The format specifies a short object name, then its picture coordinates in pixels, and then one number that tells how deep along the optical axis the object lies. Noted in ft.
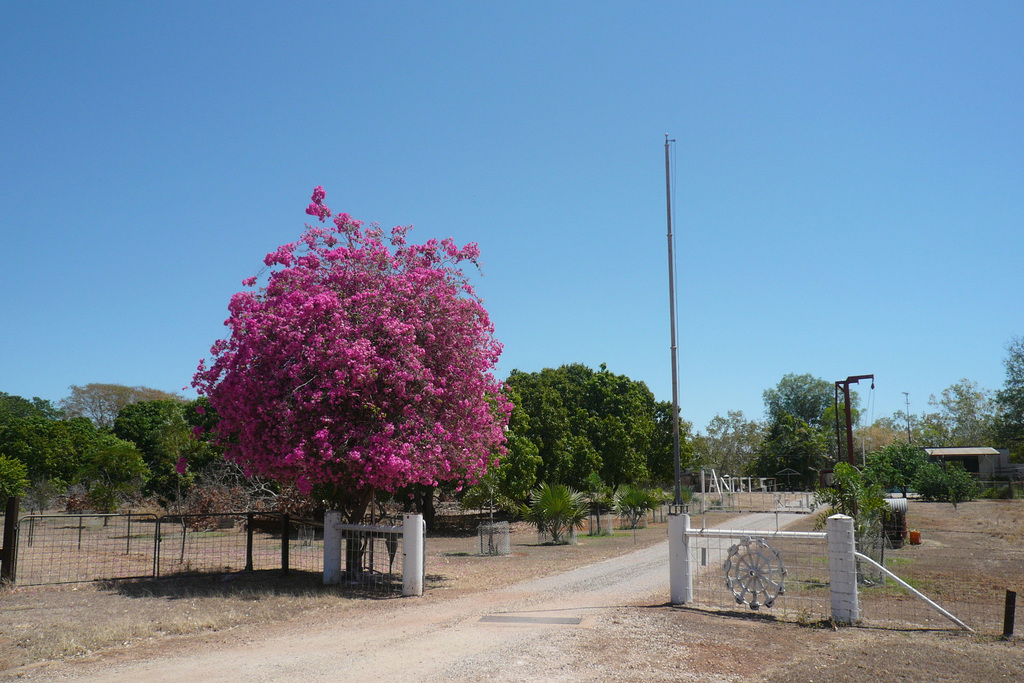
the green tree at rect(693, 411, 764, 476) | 270.26
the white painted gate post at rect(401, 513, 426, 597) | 40.34
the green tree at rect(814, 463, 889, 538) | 47.88
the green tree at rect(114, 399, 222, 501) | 121.29
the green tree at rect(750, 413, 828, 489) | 239.30
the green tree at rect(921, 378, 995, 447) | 275.80
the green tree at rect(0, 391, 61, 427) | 221.87
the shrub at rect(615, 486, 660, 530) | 96.94
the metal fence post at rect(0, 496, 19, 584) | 40.29
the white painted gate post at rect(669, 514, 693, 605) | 35.86
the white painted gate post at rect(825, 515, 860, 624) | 30.73
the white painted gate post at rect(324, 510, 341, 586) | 44.27
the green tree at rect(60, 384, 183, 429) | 235.40
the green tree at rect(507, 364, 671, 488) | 120.06
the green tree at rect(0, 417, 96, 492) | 146.00
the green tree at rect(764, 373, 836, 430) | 325.01
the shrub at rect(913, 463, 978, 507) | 131.64
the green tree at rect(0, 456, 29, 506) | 108.58
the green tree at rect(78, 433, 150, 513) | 119.55
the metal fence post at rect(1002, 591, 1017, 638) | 27.96
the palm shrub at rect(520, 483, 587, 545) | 76.28
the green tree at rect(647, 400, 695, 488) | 165.68
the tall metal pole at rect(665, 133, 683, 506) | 40.12
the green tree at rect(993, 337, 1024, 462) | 194.90
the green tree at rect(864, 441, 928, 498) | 162.09
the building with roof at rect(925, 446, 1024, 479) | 199.41
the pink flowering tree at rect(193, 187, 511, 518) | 41.37
